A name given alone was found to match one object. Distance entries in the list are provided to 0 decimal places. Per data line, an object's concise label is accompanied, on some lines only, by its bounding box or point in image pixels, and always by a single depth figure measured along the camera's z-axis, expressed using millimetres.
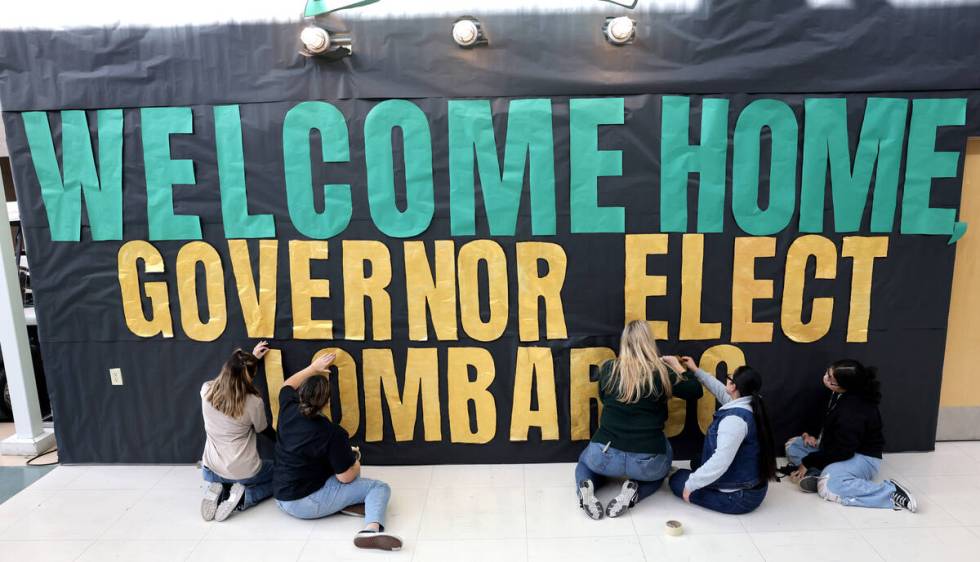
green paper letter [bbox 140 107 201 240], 3779
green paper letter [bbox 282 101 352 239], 3734
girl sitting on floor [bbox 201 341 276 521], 3459
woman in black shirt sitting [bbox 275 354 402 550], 3234
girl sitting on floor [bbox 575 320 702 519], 3418
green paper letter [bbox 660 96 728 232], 3699
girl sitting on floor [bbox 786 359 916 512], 3479
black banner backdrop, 3695
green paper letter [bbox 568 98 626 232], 3701
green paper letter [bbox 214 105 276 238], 3770
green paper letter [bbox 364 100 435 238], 3719
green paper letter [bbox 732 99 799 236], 3711
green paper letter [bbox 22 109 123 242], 3820
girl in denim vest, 3258
